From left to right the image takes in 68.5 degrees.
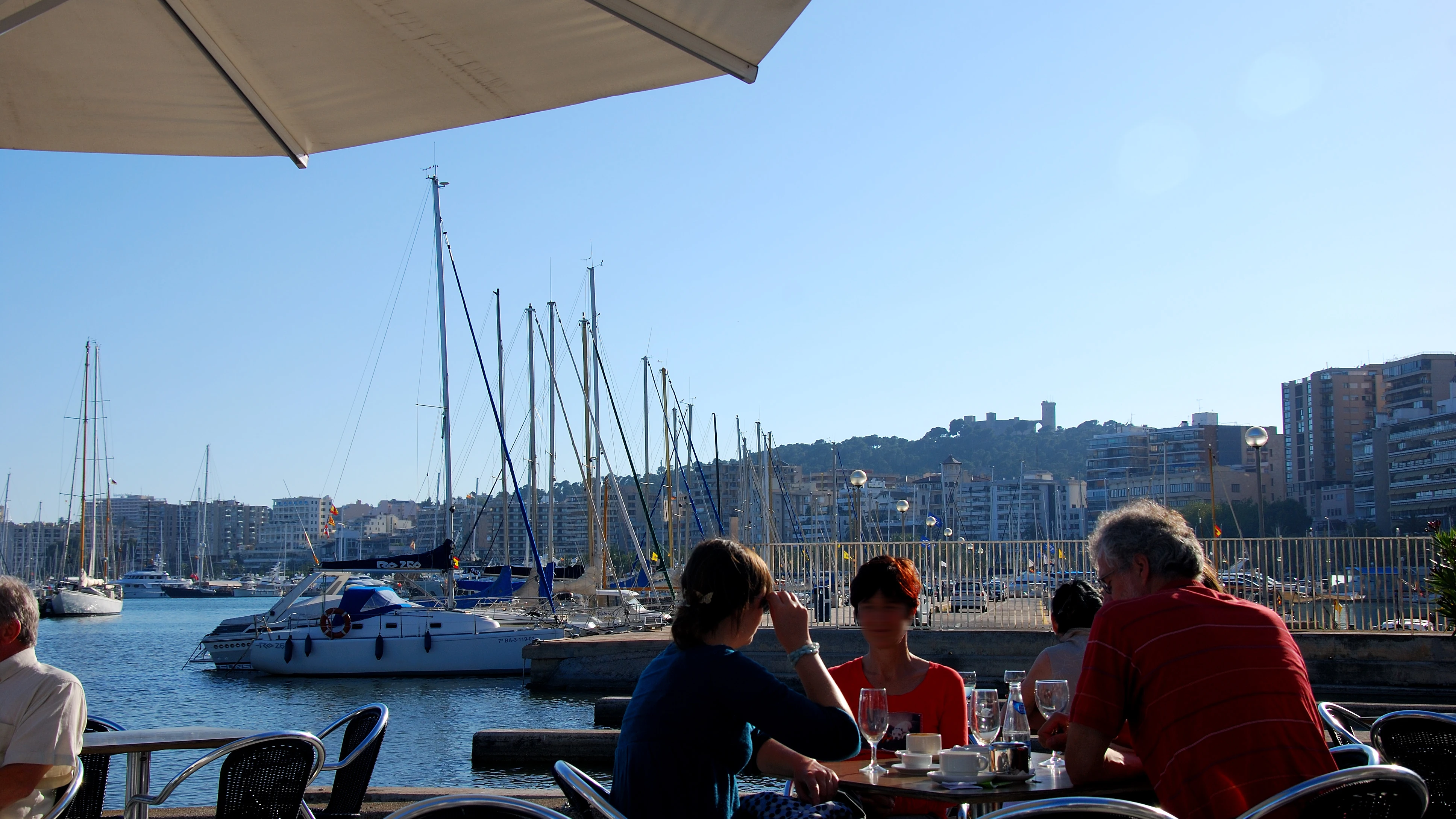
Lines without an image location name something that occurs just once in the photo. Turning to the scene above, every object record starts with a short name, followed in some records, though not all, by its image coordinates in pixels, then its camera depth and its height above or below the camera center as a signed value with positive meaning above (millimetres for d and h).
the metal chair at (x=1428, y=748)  3461 -830
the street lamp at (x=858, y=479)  19406 +368
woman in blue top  2621 -525
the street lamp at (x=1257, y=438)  17078 +939
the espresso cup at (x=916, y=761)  3131 -776
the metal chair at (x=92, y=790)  4039 -1091
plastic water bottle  3197 -676
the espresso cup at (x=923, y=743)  3273 -749
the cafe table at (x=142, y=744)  3713 -849
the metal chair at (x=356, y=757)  3893 -946
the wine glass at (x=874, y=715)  3045 -617
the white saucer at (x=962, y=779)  2887 -762
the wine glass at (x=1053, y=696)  3281 -607
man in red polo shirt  2564 -505
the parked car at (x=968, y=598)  16812 -1582
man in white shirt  3273 -687
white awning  3537 +1523
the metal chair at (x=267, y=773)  3408 -881
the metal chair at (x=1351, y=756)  3205 -788
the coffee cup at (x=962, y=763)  2936 -727
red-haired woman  3934 -588
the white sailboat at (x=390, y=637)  24000 -3129
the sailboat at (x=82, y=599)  63938 -5804
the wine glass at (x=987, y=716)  3225 -658
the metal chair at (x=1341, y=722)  4285 -974
